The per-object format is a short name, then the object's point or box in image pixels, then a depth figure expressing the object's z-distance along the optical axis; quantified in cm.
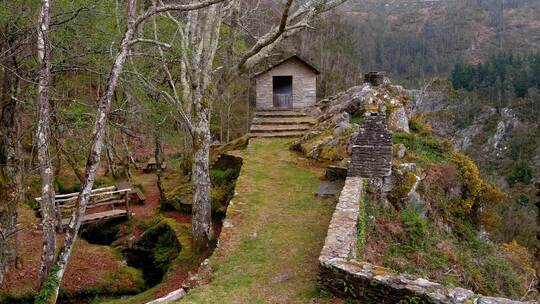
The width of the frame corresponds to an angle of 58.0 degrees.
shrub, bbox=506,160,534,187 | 5681
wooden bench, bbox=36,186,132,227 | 1523
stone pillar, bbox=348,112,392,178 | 1184
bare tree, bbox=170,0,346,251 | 1045
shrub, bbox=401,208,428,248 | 1107
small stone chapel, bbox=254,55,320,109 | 2266
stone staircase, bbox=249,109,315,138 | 1958
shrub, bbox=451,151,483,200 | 1479
